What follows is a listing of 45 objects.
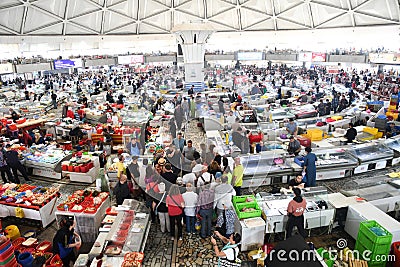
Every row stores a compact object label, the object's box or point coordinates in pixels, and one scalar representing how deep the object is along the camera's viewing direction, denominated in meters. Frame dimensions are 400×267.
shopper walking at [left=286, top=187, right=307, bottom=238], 6.02
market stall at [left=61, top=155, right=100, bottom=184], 9.39
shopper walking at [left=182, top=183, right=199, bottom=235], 6.51
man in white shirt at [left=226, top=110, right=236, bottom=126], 13.85
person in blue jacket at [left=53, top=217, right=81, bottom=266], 5.65
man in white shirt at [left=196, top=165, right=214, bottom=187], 7.35
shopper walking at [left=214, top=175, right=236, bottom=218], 6.56
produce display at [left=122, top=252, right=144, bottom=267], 5.15
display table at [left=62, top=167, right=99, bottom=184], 9.44
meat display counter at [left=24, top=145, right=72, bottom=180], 9.77
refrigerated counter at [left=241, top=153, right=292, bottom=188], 8.63
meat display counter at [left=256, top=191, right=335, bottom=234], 6.36
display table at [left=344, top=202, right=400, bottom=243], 5.79
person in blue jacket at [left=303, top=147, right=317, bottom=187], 8.15
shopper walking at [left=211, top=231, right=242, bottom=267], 4.91
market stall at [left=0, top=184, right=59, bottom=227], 7.18
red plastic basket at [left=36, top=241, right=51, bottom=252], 6.05
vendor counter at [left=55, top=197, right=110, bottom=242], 6.56
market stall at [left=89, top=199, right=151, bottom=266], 5.41
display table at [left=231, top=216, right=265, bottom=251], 6.10
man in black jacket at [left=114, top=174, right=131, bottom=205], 7.22
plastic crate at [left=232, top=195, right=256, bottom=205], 6.74
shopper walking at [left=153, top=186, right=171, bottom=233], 6.73
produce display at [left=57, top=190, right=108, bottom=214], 6.70
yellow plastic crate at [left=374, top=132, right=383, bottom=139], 11.67
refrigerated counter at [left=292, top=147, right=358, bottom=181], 8.99
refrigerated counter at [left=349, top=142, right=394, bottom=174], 9.43
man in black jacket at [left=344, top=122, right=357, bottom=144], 10.96
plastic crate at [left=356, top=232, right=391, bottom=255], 5.47
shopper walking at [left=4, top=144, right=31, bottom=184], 9.09
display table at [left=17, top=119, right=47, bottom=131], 13.95
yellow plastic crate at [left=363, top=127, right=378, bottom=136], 11.69
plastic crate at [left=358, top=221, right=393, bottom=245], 5.43
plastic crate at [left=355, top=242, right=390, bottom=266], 5.52
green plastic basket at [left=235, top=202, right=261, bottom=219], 6.31
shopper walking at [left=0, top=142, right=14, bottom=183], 9.05
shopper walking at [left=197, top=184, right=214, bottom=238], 6.55
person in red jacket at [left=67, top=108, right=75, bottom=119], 15.39
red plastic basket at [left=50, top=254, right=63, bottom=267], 5.55
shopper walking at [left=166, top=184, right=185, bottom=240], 6.41
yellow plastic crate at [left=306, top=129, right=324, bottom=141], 11.16
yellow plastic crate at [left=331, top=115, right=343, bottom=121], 13.66
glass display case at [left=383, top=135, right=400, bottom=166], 9.92
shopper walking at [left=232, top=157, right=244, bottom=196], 7.60
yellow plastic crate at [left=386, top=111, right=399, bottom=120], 13.88
